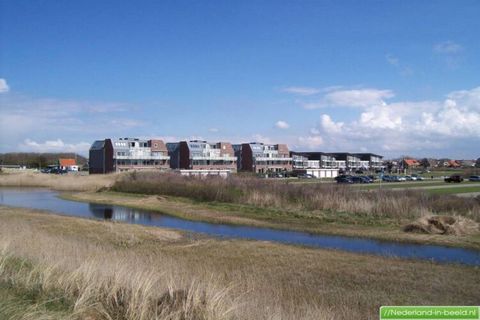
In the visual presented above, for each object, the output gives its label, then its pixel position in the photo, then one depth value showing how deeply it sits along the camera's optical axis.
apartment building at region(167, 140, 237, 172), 149.62
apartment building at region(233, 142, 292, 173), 163.62
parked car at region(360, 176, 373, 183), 101.06
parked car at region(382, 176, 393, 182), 114.17
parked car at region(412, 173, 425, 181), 116.84
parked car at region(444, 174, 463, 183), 99.45
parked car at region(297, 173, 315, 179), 126.38
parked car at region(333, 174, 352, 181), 102.11
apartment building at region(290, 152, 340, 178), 184.00
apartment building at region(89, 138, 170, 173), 138.01
